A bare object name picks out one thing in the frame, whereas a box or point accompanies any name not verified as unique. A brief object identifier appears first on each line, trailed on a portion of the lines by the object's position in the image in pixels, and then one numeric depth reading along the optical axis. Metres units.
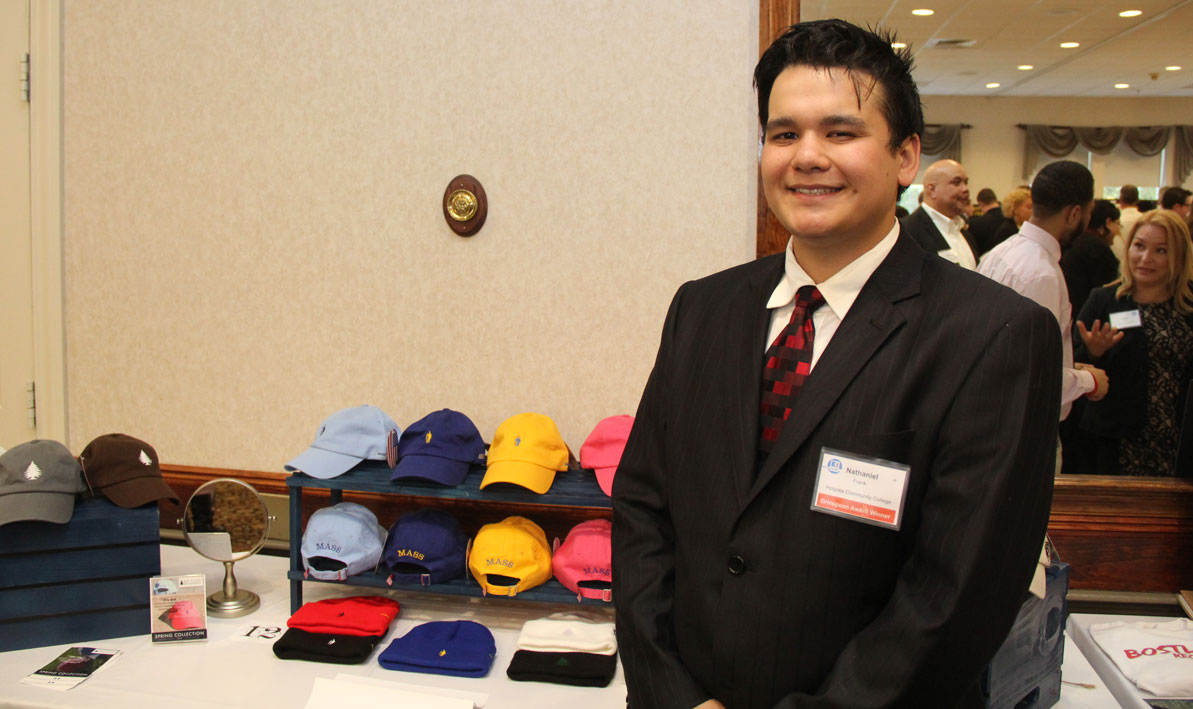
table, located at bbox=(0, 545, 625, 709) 1.61
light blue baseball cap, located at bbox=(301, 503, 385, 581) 1.90
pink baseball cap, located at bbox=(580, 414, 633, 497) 1.91
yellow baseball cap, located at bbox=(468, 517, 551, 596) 1.85
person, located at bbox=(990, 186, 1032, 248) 2.66
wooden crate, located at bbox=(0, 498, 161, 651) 1.78
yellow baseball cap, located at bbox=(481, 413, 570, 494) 1.85
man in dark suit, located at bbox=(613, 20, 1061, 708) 0.98
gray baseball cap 1.76
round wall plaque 2.14
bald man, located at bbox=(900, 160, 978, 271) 2.90
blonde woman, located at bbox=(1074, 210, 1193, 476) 2.13
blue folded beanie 1.71
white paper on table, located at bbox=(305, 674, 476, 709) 1.58
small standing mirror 1.99
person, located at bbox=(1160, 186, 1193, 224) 2.41
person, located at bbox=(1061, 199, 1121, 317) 2.26
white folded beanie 1.78
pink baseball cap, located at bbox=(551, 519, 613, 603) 1.84
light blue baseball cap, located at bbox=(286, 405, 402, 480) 1.92
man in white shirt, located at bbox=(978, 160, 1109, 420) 2.26
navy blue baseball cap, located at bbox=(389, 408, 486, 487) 1.90
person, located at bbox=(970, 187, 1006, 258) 2.88
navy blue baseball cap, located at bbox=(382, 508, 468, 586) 1.89
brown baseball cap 1.87
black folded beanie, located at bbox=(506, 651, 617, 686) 1.68
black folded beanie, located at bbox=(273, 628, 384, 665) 1.74
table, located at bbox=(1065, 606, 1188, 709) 1.63
